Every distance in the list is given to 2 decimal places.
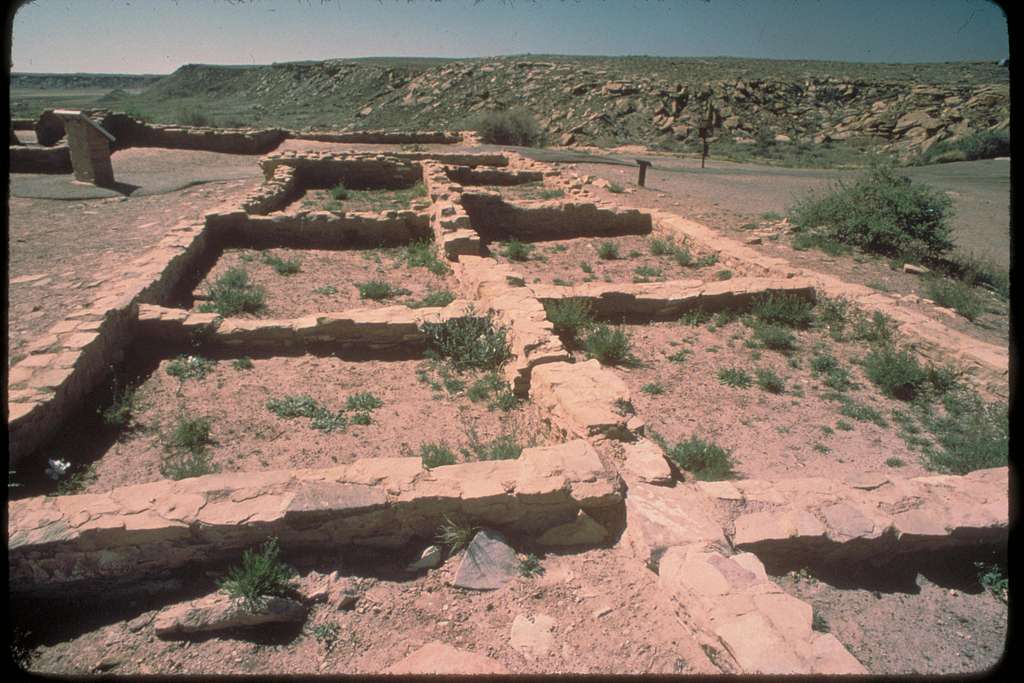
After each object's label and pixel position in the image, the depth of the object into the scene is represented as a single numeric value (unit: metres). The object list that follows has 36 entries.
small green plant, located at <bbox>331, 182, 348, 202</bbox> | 14.12
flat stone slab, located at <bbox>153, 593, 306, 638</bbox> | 3.14
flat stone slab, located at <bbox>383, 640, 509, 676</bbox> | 2.82
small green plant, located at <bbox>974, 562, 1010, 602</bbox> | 3.67
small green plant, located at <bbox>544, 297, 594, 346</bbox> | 7.25
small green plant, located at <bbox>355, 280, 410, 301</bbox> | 8.25
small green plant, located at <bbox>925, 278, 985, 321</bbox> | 7.71
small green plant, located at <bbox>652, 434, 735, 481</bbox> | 4.65
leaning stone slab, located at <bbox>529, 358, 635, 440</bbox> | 4.59
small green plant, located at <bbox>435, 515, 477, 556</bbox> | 3.68
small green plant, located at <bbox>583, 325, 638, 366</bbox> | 6.67
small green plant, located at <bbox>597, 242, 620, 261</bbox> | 10.55
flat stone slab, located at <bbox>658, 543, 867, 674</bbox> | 2.68
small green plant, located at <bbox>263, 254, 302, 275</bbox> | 9.12
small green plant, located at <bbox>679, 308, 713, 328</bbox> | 7.76
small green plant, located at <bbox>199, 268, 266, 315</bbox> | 7.46
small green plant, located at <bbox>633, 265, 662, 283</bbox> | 9.47
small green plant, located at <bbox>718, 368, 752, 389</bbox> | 6.26
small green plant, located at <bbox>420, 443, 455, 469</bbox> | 4.44
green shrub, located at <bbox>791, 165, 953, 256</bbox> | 10.16
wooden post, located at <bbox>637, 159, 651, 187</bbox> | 16.02
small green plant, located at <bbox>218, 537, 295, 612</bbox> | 3.21
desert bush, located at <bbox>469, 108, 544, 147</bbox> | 27.11
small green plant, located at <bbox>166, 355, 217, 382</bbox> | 6.02
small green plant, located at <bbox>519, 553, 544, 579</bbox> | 3.59
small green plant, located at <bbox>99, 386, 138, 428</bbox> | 5.08
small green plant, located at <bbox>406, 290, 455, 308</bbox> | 7.89
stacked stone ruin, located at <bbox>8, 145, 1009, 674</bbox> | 3.23
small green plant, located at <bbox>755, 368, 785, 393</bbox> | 6.17
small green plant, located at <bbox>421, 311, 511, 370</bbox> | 6.48
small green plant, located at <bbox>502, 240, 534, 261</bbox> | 10.45
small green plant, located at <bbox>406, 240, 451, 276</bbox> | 9.52
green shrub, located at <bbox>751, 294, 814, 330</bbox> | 7.80
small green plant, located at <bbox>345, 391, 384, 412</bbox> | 5.57
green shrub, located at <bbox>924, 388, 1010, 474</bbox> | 4.78
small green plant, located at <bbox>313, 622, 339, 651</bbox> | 3.14
